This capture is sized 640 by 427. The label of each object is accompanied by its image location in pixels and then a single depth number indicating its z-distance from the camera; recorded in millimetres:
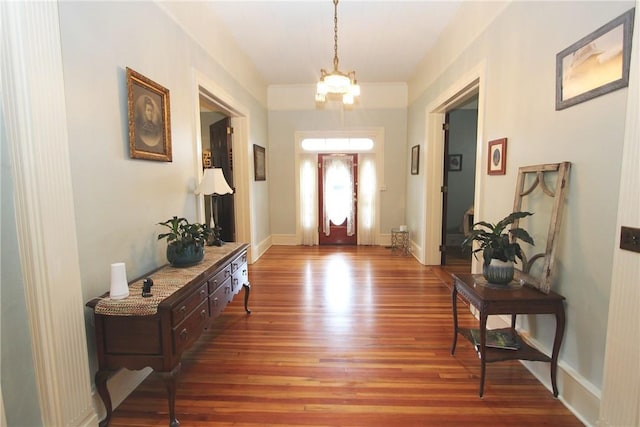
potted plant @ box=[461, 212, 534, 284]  1939
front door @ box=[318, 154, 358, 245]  6074
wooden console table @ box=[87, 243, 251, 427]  1592
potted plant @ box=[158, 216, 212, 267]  2199
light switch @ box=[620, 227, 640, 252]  1310
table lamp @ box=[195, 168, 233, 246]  2809
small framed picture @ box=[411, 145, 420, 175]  5023
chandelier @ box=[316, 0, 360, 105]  2892
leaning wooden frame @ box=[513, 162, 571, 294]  1790
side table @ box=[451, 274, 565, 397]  1802
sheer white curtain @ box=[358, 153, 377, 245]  6016
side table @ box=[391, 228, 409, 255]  5539
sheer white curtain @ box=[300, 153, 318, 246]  6095
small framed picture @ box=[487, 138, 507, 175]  2494
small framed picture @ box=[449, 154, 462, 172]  5996
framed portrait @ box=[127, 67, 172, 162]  2004
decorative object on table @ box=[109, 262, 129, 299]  1638
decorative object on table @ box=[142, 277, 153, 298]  1673
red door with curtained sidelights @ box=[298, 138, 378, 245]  6031
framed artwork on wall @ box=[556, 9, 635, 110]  1438
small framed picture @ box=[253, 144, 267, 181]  5023
